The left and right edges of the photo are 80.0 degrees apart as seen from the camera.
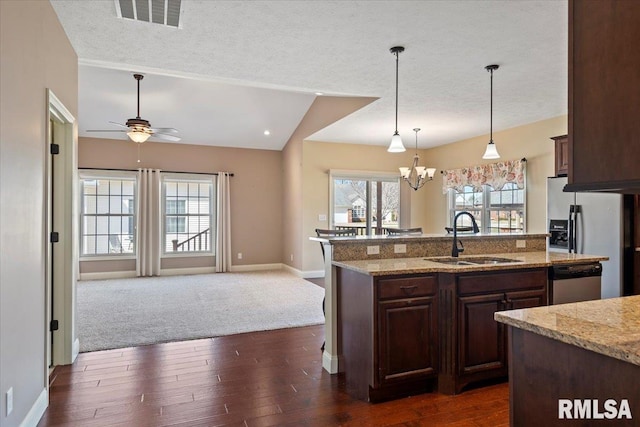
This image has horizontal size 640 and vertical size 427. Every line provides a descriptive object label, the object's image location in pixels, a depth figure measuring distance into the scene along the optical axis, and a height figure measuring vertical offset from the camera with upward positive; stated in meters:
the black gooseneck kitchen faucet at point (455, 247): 3.26 -0.28
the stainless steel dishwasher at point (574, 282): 2.97 -0.54
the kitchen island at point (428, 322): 2.59 -0.76
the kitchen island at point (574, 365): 1.09 -0.48
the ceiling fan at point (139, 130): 5.25 +1.19
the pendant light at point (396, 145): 3.98 +0.72
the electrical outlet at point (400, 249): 3.24 -0.30
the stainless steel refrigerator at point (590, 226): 4.29 -0.14
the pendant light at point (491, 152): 4.16 +0.68
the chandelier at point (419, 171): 5.92 +0.68
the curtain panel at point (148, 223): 7.63 -0.19
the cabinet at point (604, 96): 1.02 +0.34
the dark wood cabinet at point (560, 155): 4.88 +0.77
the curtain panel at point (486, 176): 6.00 +0.67
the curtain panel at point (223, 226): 8.20 -0.27
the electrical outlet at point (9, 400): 1.94 -0.96
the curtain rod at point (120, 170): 7.42 +0.87
